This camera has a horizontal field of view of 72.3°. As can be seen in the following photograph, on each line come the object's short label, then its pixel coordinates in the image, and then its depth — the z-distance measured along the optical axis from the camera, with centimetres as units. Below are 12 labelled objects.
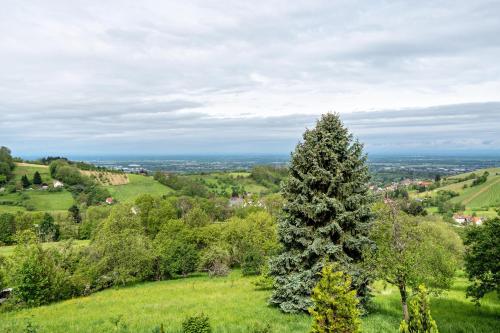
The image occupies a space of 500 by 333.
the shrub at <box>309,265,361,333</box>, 991
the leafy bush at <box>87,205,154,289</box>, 3759
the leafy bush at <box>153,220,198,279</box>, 4359
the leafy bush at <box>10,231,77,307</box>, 2756
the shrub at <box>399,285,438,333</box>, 825
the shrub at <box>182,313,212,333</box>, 1281
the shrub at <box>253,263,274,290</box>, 2673
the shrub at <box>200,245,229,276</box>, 4616
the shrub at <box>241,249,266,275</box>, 4266
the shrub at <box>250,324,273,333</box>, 1233
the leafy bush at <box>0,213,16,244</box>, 8362
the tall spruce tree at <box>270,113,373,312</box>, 1694
